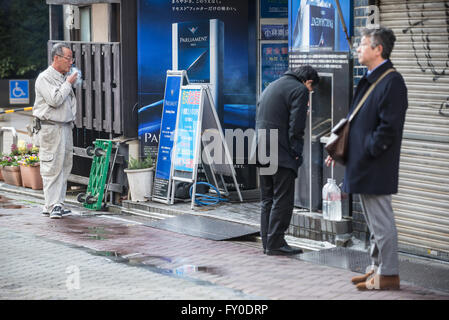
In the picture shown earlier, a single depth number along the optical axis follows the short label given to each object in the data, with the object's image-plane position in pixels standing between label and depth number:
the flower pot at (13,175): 13.27
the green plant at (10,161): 13.40
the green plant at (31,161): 12.90
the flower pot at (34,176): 12.86
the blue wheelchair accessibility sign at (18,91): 21.84
